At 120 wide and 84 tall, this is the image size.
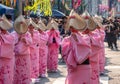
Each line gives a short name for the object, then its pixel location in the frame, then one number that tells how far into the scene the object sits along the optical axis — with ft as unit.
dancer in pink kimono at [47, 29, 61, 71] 47.50
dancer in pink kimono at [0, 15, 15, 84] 28.81
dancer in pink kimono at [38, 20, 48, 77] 42.67
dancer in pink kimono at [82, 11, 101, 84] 31.35
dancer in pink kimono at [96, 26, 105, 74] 42.68
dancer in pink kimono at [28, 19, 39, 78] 38.57
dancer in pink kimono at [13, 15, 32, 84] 32.71
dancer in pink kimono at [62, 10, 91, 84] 25.18
